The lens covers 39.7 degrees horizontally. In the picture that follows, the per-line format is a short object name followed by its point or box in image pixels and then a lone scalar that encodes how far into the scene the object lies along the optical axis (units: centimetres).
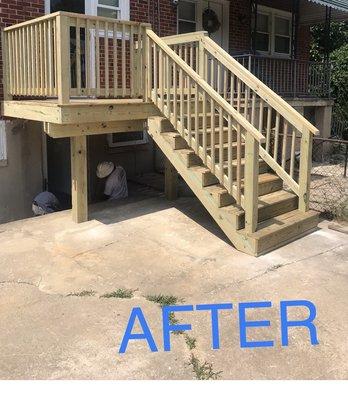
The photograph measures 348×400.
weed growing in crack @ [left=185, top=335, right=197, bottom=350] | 354
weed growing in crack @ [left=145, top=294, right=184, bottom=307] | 422
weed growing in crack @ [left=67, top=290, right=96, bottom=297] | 440
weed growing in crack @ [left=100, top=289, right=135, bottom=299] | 435
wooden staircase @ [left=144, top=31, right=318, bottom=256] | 530
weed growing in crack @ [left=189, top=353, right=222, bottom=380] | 318
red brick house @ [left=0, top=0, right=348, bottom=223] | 752
